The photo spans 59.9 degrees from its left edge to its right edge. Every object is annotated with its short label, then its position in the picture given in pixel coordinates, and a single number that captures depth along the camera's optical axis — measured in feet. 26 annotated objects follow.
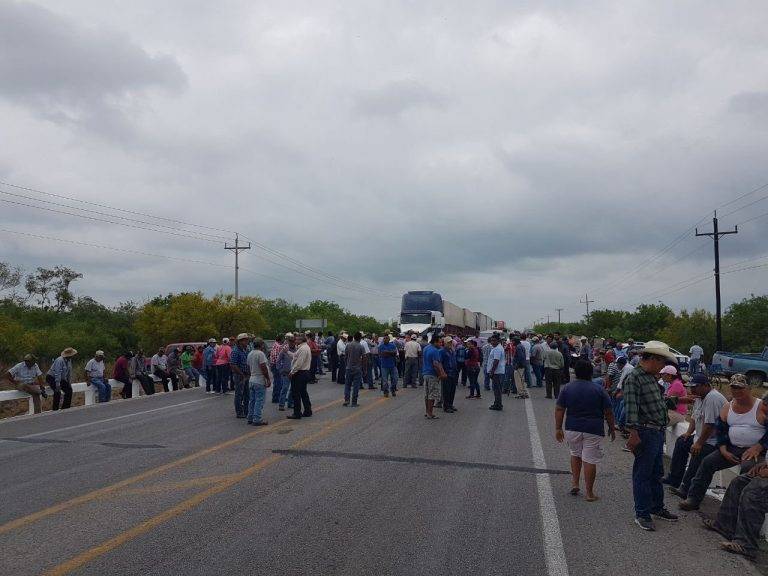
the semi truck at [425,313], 125.80
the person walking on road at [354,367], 51.29
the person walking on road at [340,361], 77.77
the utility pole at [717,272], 139.54
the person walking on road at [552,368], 60.08
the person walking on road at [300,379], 44.80
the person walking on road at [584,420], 24.86
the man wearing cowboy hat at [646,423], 22.02
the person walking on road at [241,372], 45.52
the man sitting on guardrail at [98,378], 63.31
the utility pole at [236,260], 200.34
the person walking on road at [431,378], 45.75
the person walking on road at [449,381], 50.72
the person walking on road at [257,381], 42.75
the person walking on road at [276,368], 53.11
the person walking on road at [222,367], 65.36
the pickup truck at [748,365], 86.74
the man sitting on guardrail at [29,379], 55.47
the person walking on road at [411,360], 70.33
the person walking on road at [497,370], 51.21
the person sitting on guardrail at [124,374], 68.69
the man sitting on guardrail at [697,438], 23.88
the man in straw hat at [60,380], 58.29
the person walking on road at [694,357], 93.88
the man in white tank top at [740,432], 21.72
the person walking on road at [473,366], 61.67
